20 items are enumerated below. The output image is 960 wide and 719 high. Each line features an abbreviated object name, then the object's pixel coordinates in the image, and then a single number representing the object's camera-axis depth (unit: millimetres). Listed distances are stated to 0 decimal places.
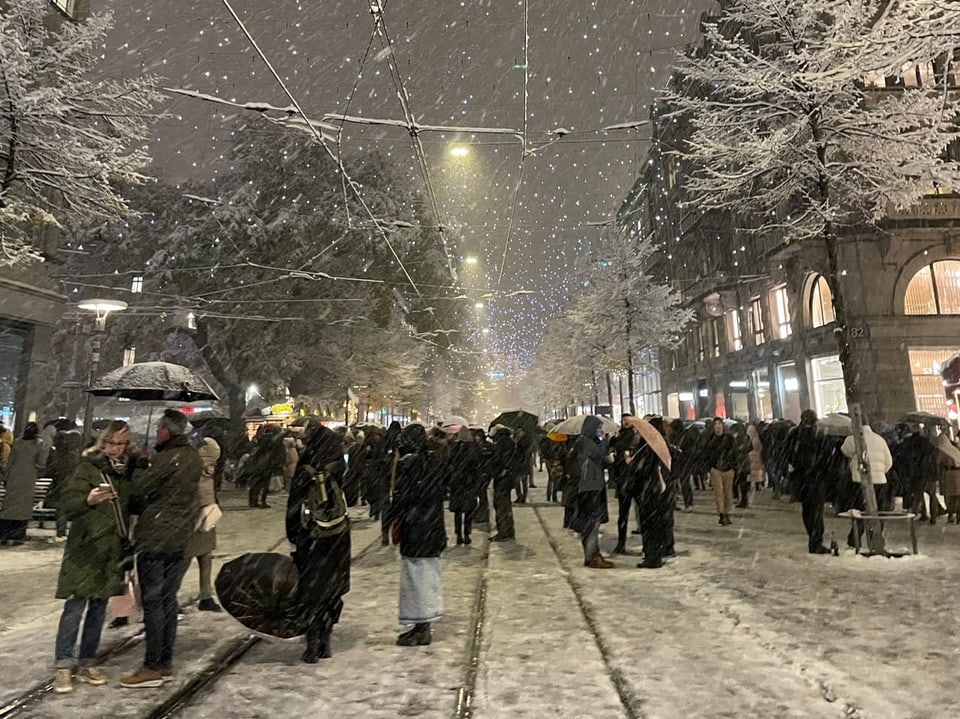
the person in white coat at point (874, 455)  9031
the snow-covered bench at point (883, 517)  8484
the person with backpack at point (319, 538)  4973
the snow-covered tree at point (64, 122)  9227
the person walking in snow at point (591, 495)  8445
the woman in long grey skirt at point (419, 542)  5375
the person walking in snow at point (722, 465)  11647
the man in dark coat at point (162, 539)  4441
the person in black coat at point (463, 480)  10344
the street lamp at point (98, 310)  12469
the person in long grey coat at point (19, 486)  10336
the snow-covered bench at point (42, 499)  11172
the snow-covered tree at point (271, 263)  23500
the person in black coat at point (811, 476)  8458
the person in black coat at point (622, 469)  9086
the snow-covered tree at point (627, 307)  26641
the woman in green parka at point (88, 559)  4375
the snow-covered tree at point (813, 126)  8664
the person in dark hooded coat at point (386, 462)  11133
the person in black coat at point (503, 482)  10766
